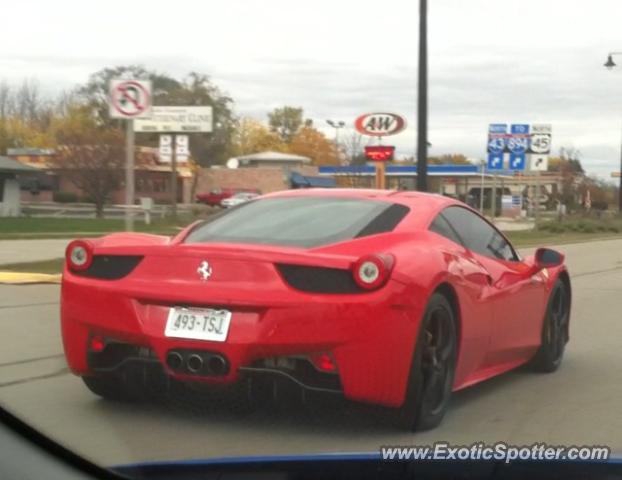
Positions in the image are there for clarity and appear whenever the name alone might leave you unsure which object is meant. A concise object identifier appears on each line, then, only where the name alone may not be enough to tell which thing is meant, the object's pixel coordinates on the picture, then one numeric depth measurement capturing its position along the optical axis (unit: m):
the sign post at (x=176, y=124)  33.00
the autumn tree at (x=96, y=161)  43.03
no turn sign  13.80
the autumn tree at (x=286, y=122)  123.75
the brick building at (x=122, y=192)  53.19
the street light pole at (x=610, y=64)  41.84
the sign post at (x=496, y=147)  36.84
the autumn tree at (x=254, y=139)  114.12
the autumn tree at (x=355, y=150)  49.69
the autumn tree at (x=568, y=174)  76.93
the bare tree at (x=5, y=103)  101.69
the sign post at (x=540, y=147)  40.00
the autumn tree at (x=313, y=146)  97.61
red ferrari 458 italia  4.71
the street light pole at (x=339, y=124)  59.83
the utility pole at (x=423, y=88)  18.75
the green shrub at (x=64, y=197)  63.06
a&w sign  19.53
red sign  20.19
